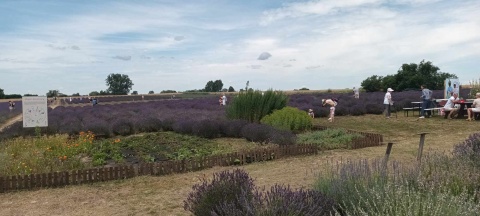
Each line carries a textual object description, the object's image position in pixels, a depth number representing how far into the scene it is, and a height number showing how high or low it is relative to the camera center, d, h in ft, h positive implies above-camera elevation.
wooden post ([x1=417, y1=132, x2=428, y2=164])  20.50 -2.60
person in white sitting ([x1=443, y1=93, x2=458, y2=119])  58.23 -1.84
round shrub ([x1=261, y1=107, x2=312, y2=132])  46.11 -2.59
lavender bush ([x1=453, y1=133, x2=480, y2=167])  18.31 -2.65
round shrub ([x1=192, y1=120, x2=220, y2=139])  44.16 -3.32
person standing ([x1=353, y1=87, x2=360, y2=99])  98.11 +0.46
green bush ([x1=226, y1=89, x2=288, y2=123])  51.08 -1.02
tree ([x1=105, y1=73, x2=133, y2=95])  349.61 +10.97
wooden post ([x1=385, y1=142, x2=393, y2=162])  18.63 -2.41
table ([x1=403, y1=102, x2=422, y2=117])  65.47 -2.12
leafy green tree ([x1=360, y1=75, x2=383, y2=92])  164.14 +4.14
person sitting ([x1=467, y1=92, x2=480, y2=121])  54.13 -1.86
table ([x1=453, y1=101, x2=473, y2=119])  58.44 -1.83
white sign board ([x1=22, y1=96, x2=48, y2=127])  42.06 -1.18
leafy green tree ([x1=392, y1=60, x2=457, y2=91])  161.27 +7.20
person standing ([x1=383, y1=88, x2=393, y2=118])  63.87 -1.20
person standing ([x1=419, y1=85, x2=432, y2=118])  61.31 -0.58
